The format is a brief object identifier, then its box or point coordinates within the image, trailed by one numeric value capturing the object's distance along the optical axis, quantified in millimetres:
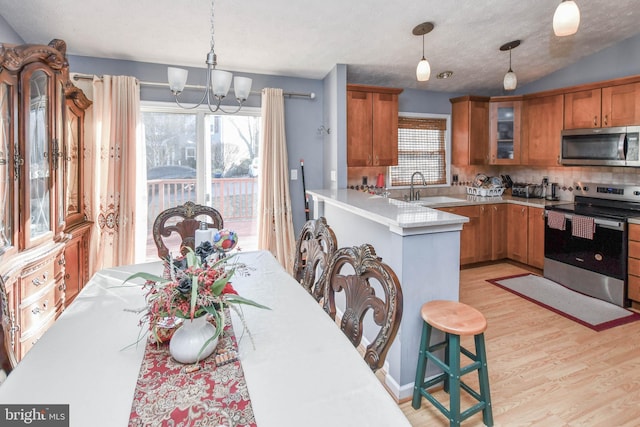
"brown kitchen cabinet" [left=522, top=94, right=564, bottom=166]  4219
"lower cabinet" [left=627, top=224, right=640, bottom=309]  3236
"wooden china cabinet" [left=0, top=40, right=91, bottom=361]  1971
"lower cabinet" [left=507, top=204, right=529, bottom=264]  4441
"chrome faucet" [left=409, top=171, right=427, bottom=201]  4710
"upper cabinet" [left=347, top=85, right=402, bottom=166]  3977
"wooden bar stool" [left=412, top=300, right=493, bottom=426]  1788
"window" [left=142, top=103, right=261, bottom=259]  3680
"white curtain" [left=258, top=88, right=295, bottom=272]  3818
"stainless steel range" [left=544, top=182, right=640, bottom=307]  3359
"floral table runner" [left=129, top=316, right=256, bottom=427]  857
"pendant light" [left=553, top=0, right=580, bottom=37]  1845
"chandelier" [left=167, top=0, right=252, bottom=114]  1950
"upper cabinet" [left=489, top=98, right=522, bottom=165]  4645
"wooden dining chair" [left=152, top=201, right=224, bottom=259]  2439
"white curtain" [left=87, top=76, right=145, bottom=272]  3289
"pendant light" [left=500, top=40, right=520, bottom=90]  3245
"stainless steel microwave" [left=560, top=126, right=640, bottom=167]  3492
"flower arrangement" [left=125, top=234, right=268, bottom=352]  1075
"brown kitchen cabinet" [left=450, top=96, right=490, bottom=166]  4703
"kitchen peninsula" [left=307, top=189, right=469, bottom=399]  2008
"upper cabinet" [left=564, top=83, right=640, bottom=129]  3506
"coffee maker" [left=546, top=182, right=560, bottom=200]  4598
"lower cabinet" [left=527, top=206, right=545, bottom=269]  4230
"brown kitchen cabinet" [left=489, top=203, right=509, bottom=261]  4594
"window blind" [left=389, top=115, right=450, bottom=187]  4801
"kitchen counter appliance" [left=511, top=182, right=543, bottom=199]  4750
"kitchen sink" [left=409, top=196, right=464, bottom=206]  4335
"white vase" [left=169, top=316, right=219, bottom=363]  1100
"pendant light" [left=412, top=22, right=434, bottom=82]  2779
